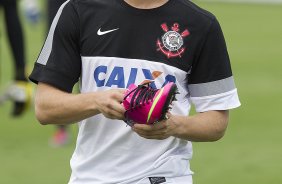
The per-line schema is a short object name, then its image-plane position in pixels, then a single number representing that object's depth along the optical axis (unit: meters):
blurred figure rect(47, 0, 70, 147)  18.05
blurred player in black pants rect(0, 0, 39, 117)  20.14
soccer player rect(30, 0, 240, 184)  8.55
